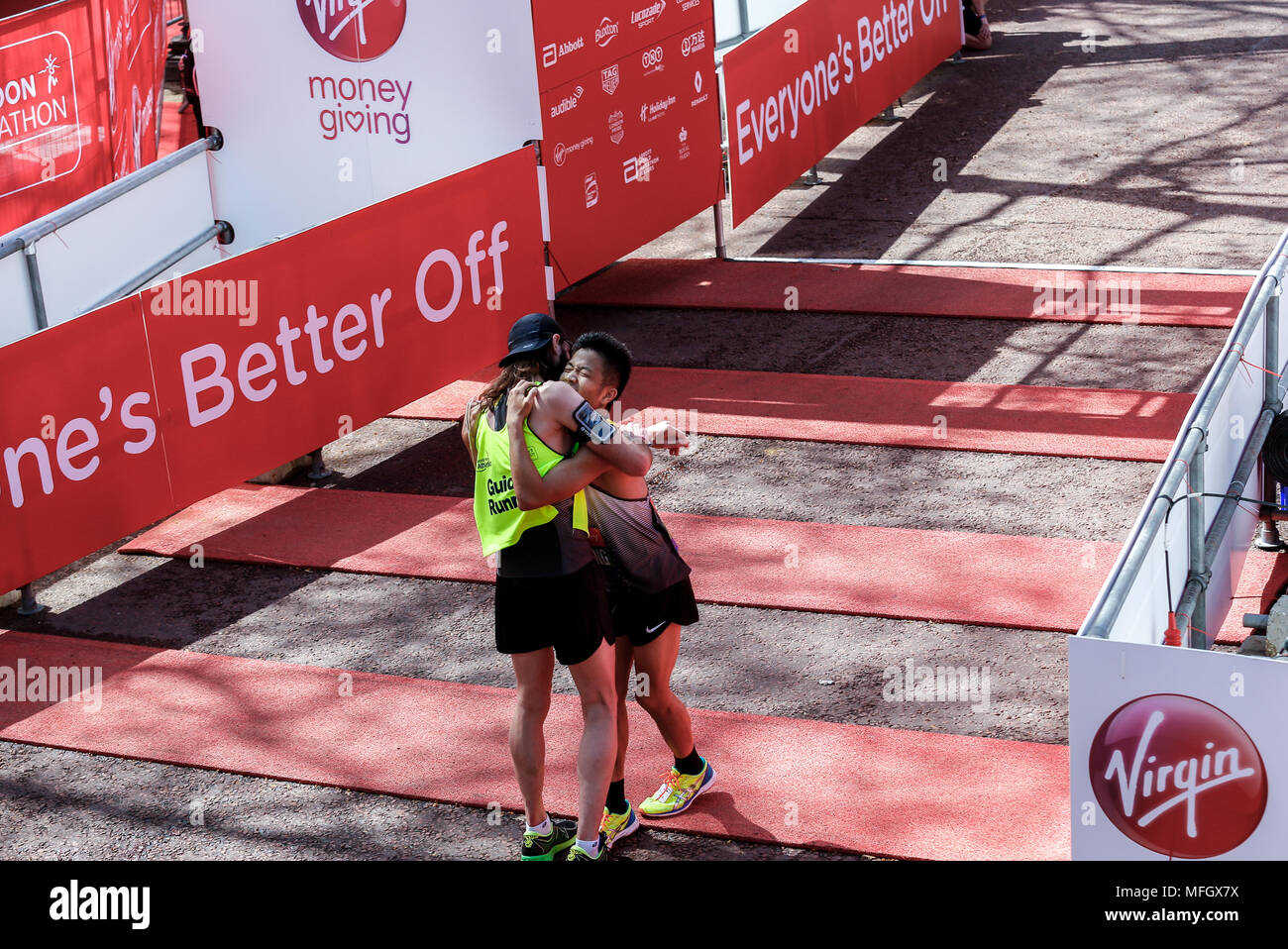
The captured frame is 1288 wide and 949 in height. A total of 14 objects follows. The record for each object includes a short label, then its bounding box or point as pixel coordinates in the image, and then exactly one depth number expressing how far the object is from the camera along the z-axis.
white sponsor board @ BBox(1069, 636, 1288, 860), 9.04
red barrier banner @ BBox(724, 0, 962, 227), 27.14
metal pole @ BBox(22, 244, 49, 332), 19.72
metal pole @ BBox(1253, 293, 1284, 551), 15.02
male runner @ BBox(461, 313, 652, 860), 10.92
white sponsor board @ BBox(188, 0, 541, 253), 23.03
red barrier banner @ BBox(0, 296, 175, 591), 15.89
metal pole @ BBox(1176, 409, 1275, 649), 12.05
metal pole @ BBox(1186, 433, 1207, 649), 12.04
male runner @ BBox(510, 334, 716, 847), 10.94
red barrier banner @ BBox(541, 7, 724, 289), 23.73
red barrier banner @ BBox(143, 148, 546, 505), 17.75
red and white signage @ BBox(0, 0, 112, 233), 24.70
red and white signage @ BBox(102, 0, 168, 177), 27.33
